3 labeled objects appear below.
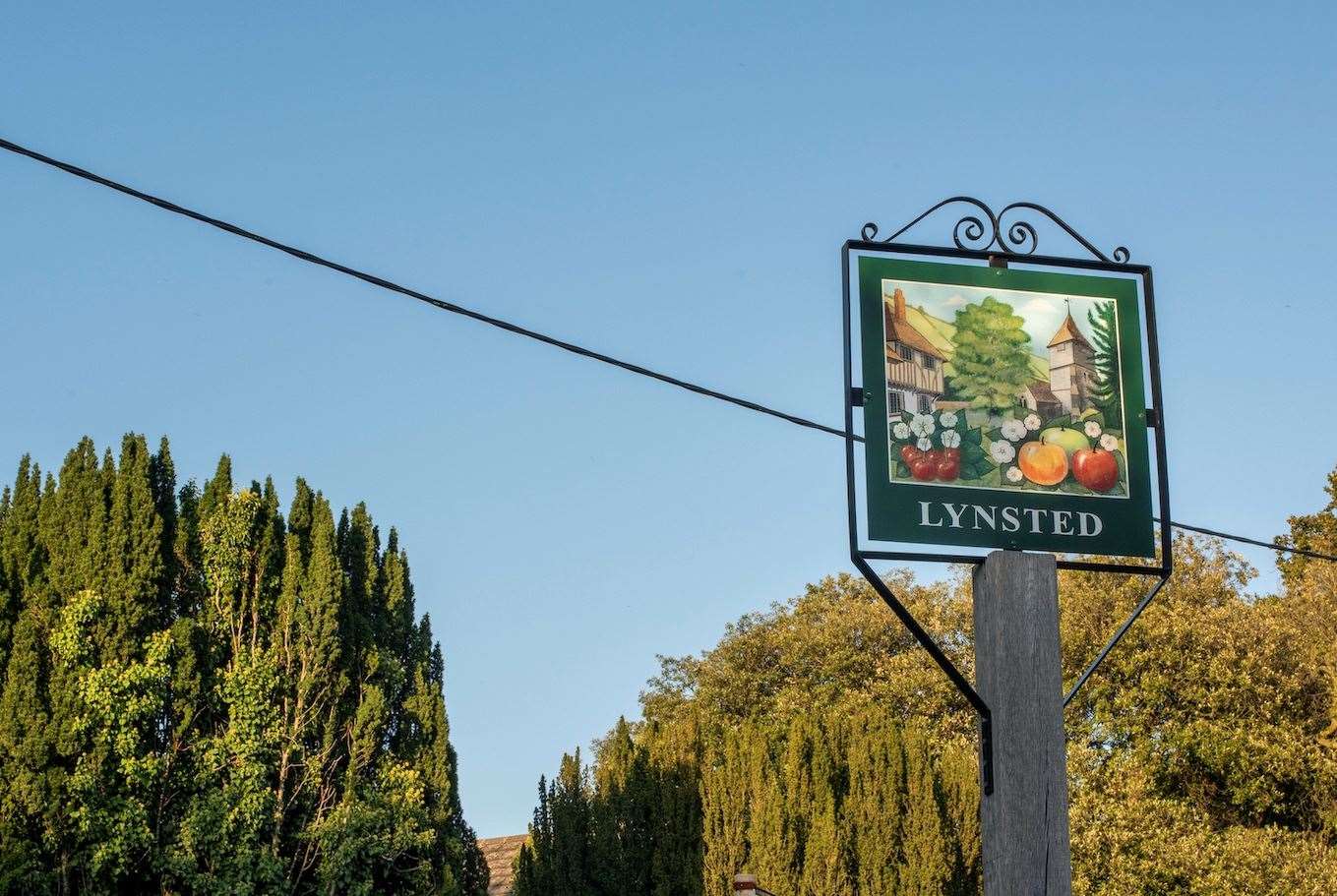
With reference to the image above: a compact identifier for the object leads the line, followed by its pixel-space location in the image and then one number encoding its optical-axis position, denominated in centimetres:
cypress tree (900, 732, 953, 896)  2108
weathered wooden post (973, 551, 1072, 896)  589
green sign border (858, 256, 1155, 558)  623
